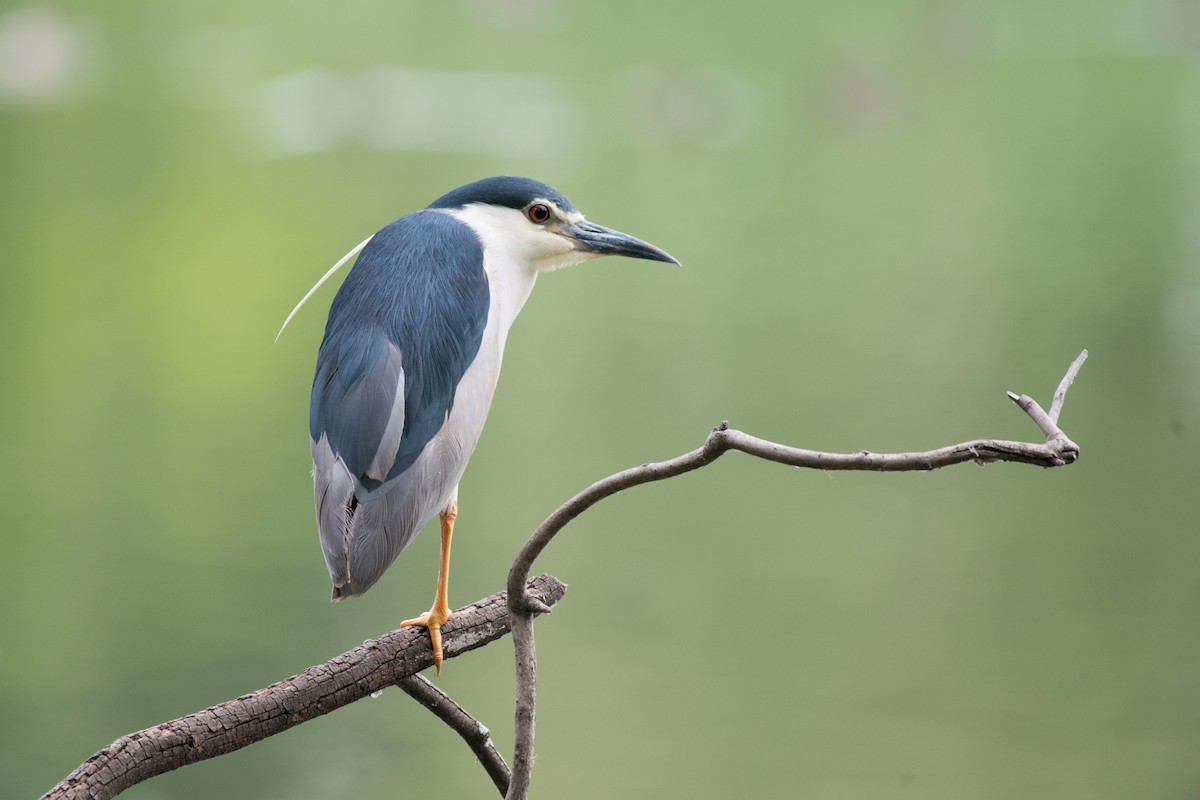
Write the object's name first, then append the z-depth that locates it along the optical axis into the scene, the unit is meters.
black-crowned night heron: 13.54
